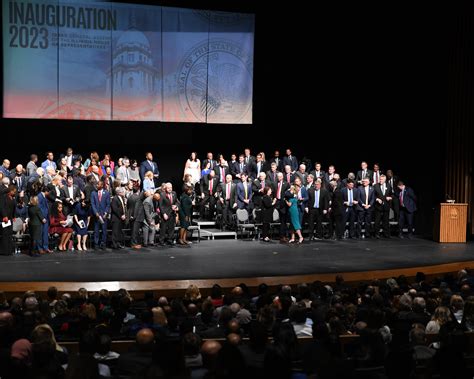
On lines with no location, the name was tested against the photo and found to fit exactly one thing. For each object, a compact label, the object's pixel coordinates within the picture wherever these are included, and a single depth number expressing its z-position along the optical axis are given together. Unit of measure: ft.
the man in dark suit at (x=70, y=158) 58.08
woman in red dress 49.44
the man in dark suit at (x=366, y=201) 57.06
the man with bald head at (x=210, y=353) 19.44
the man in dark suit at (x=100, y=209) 50.11
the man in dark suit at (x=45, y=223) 48.26
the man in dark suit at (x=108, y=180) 52.32
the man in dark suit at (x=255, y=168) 62.18
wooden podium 55.36
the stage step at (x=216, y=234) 56.03
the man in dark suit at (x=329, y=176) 58.39
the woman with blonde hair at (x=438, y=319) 25.44
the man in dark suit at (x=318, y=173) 59.98
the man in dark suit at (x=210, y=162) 60.90
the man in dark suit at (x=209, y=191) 58.85
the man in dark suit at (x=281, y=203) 55.62
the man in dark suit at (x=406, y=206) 57.98
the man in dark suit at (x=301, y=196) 55.77
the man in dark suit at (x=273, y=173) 58.49
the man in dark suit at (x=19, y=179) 52.80
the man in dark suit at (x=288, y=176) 59.00
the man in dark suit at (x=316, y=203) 56.08
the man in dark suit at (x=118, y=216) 50.57
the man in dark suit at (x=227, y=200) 57.16
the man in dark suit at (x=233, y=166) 61.98
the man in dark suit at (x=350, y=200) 57.06
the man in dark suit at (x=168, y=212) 52.31
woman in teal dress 54.85
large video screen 59.88
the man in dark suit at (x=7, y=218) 47.19
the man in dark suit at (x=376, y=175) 59.52
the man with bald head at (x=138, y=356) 20.12
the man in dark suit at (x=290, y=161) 64.28
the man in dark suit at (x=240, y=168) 61.67
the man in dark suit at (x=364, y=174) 59.82
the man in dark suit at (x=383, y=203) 57.36
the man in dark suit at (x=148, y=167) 59.98
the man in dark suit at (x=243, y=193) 56.95
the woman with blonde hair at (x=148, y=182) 54.22
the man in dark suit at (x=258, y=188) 57.31
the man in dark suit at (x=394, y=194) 58.21
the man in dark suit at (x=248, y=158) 62.28
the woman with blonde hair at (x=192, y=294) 30.78
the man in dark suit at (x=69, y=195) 50.29
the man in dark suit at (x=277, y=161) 63.86
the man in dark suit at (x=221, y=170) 60.95
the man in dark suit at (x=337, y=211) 56.70
